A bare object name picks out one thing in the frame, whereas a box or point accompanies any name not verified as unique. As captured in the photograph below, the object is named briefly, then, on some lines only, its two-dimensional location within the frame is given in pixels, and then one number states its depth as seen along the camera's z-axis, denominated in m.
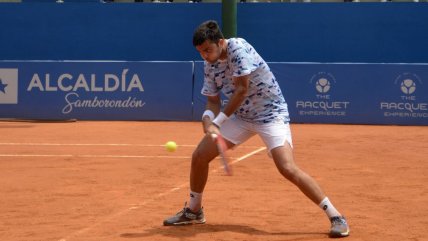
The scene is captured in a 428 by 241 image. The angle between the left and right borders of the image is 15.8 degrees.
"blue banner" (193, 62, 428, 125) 37.45
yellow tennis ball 16.29
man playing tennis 13.35
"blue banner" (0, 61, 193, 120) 39.42
